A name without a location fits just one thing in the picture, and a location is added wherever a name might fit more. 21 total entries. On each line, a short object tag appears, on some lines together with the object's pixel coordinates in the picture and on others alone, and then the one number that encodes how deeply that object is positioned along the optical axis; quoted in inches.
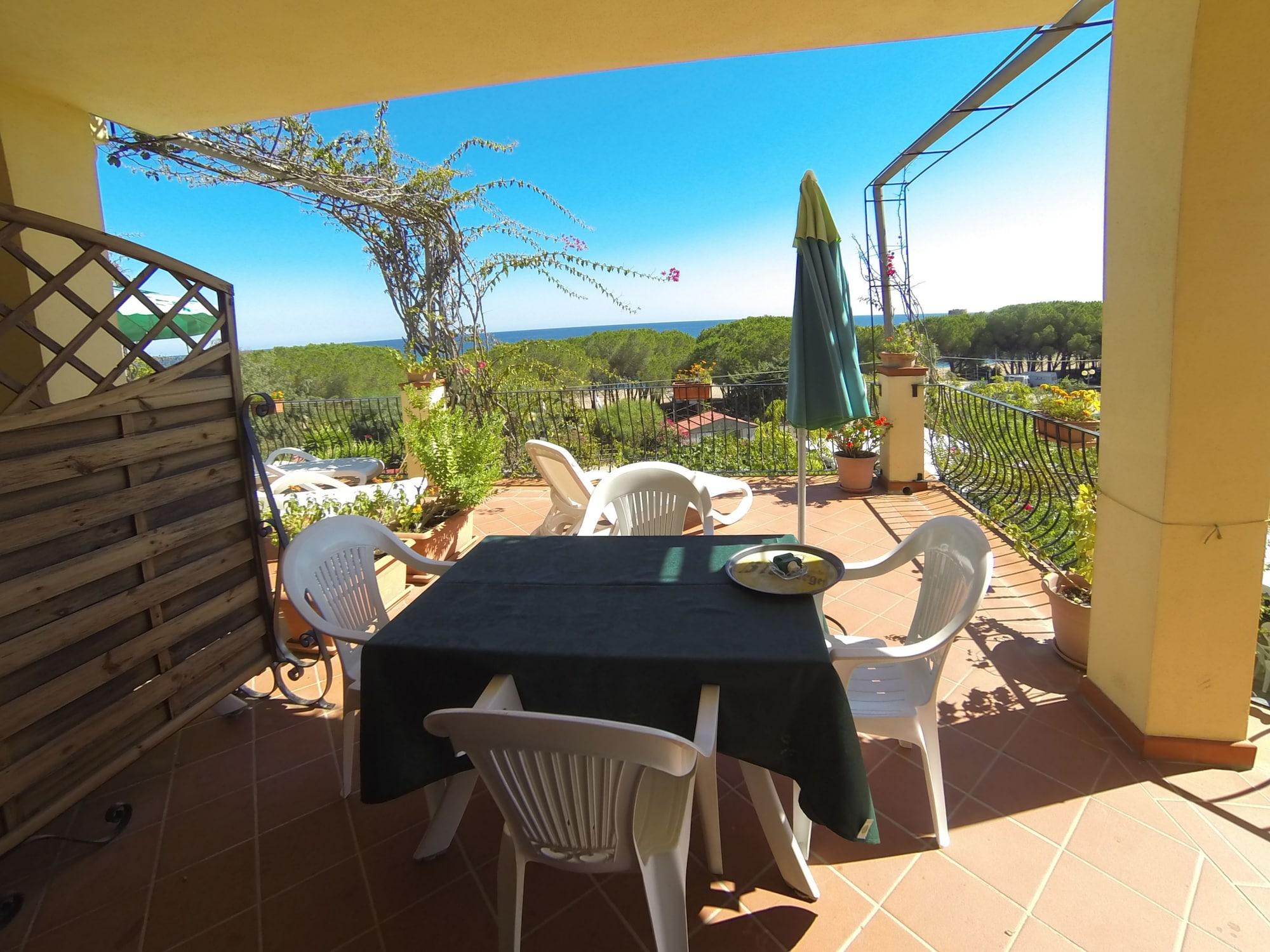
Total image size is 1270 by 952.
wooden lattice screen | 62.9
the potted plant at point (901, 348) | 195.5
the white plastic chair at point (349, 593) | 68.9
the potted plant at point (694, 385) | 234.2
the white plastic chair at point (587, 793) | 39.6
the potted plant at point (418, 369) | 216.8
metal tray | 65.6
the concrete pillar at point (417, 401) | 199.6
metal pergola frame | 92.9
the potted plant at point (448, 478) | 146.5
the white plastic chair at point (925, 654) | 61.2
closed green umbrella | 105.3
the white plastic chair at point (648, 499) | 114.9
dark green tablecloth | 51.8
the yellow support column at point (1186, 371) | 64.4
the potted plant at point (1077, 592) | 97.0
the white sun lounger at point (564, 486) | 144.7
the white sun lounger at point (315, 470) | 184.7
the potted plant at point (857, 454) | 199.0
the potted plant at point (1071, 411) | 164.7
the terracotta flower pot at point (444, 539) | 138.0
